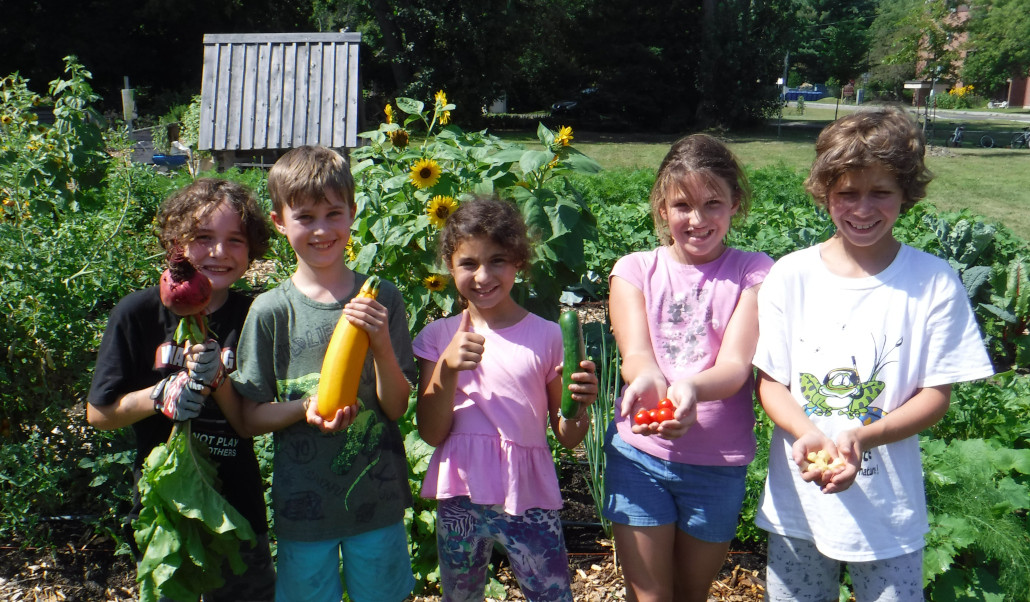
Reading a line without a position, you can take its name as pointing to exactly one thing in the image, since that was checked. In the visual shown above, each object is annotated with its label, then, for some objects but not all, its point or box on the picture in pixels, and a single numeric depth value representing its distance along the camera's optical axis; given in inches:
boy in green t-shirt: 87.7
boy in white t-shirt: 80.4
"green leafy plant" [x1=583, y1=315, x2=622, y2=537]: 116.0
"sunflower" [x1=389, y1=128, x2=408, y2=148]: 148.5
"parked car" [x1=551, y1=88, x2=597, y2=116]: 1336.1
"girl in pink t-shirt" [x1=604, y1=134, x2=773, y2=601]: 89.3
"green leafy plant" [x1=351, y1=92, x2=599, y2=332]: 131.2
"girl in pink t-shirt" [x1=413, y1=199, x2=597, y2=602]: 90.4
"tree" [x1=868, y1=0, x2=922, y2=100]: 1037.8
